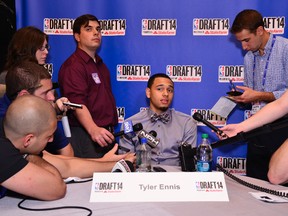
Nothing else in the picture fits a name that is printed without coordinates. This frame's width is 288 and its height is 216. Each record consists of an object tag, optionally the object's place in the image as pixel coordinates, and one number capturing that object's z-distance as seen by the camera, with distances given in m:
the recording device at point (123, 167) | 1.81
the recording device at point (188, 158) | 1.97
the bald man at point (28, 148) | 1.48
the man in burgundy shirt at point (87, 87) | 3.30
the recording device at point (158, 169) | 2.06
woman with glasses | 3.08
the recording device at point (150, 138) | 2.18
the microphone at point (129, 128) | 2.27
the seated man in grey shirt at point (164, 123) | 3.04
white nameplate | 1.57
